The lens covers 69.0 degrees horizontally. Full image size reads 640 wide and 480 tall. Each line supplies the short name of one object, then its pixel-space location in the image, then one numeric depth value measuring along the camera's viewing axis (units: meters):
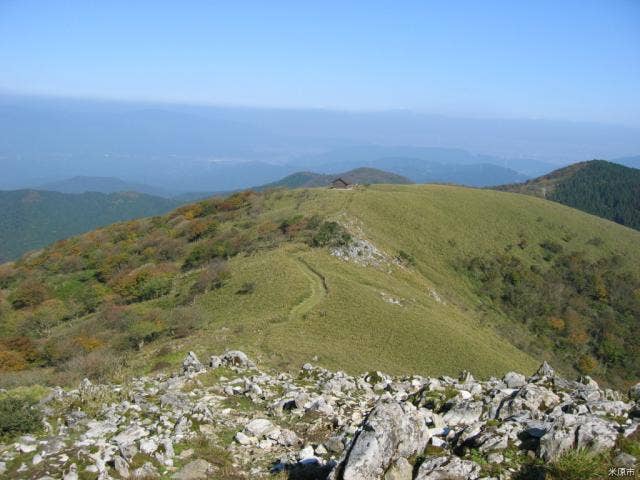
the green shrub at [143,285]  44.87
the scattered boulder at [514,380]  16.80
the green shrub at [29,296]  51.91
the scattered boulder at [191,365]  19.23
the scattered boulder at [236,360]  20.39
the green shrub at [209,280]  39.59
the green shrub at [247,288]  36.43
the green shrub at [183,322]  30.07
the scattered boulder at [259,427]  12.87
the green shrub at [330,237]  49.34
